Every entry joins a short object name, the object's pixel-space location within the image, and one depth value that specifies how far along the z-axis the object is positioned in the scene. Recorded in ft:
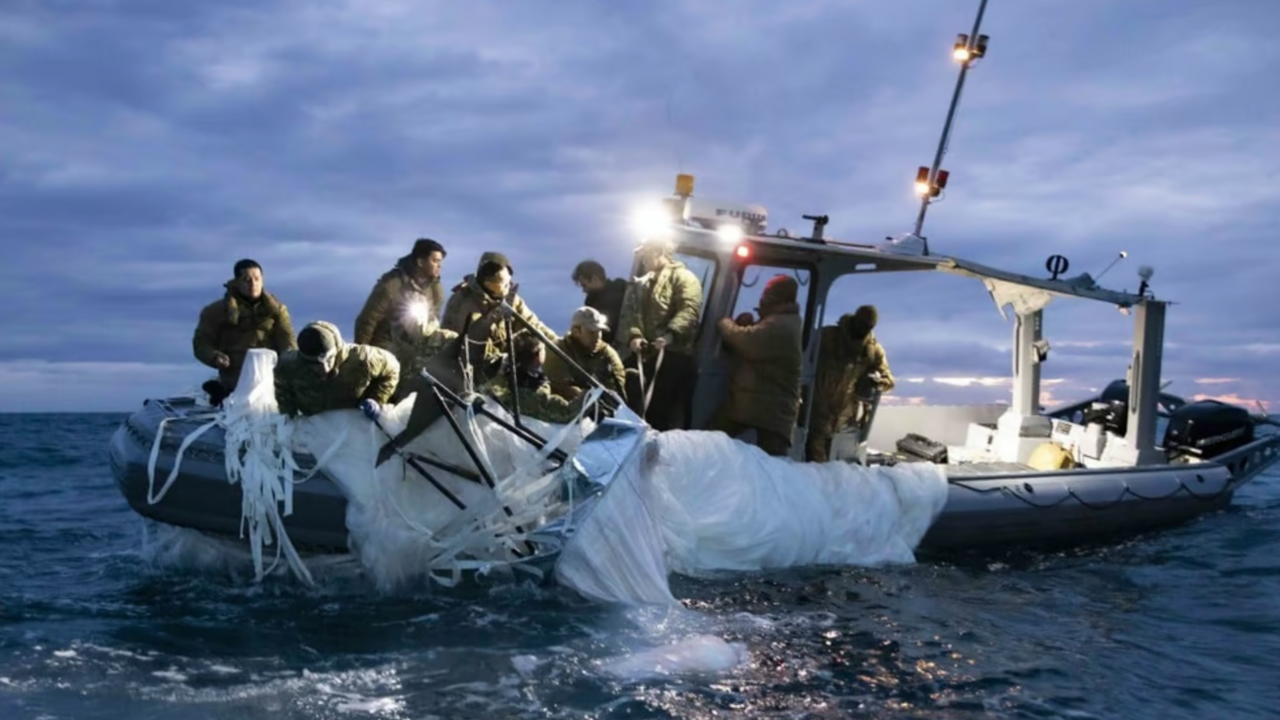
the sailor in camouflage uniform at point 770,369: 25.20
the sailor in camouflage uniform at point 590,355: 23.09
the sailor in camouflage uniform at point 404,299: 23.67
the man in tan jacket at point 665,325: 25.46
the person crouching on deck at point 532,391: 21.45
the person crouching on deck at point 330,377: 19.97
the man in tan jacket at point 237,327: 25.16
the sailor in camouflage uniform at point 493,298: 21.97
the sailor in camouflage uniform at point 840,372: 28.17
